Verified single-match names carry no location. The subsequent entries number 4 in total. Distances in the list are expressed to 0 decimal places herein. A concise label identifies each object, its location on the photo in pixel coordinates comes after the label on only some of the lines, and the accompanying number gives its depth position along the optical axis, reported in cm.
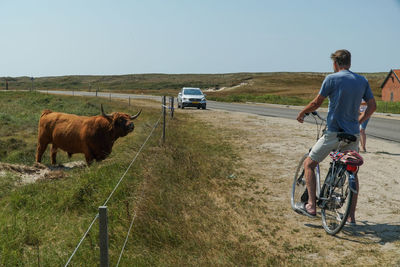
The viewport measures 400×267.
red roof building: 5478
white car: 2988
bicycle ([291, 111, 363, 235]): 441
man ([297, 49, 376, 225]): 460
